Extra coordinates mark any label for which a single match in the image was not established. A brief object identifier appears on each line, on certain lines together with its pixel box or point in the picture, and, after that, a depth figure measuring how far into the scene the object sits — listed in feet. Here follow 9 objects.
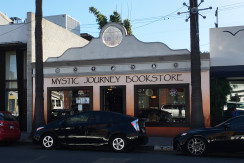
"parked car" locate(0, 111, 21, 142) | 40.52
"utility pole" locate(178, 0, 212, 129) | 40.63
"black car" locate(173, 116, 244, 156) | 31.05
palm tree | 89.66
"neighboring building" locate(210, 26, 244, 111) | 47.96
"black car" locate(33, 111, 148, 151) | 34.83
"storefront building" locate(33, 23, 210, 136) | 48.60
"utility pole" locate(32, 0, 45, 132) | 45.96
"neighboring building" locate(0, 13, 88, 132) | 56.03
